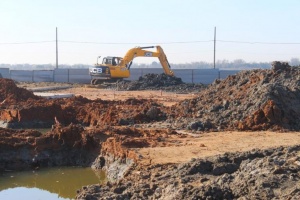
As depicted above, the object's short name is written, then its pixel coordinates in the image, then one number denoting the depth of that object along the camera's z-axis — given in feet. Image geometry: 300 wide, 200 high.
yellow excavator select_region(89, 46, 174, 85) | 136.64
